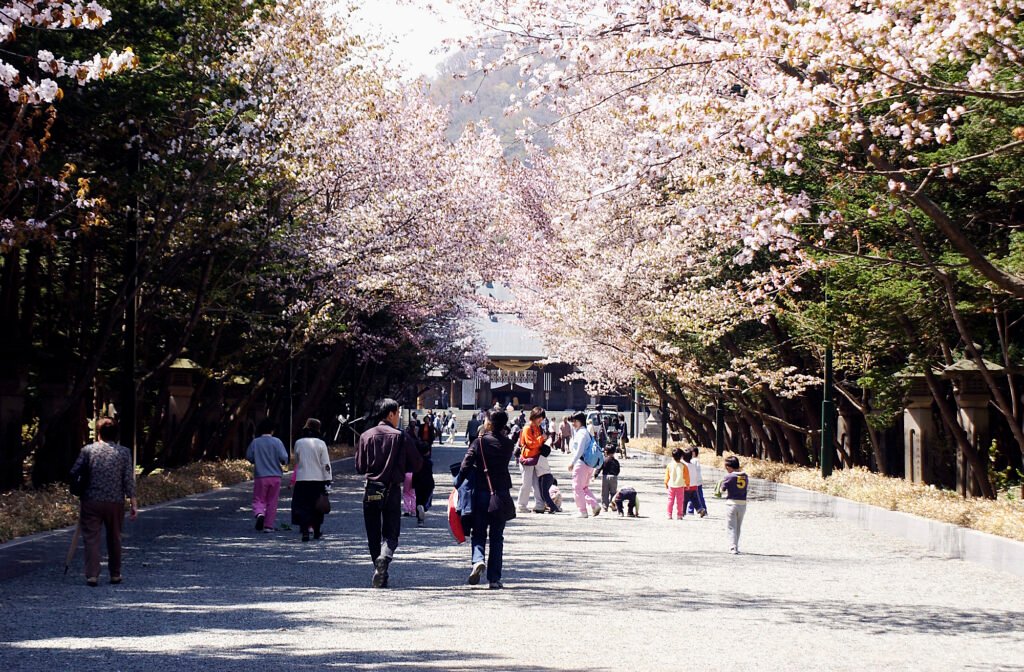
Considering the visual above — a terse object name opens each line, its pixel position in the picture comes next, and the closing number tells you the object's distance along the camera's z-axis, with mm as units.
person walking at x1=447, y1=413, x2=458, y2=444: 86812
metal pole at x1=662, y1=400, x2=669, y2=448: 63181
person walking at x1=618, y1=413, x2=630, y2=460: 59303
